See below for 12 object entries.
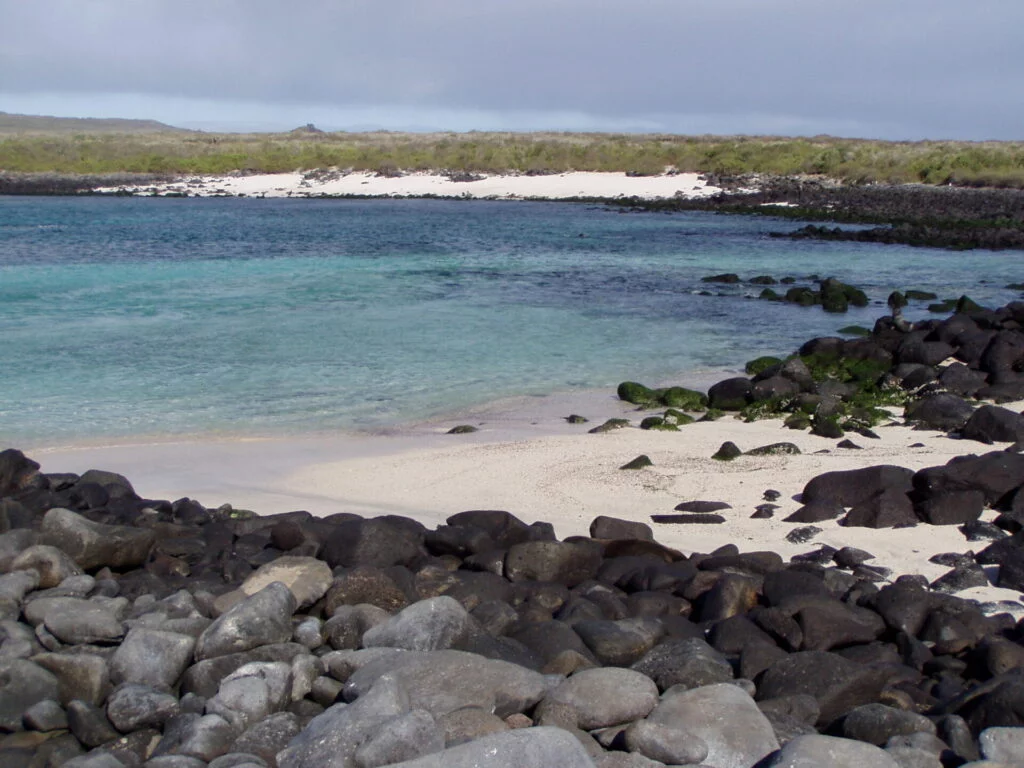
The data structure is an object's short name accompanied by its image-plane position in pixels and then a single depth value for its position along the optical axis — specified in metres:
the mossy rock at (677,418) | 9.09
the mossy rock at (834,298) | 17.02
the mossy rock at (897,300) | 16.27
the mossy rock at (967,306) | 14.77
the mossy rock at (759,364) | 11.41
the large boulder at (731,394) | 9.61
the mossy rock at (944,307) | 16.25
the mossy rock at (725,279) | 20.44
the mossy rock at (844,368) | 10.91
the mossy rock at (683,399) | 9.77
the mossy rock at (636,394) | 9.96
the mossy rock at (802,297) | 17.61
